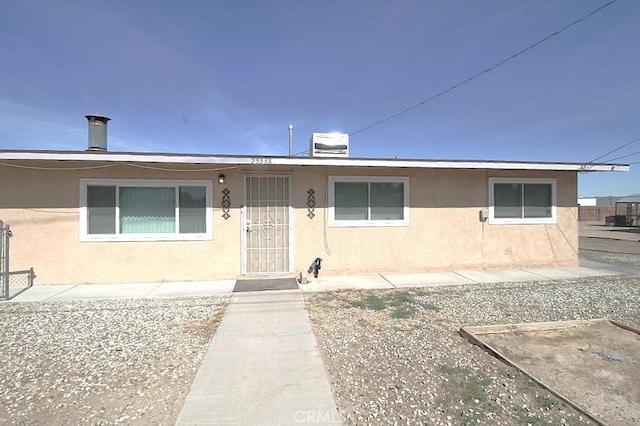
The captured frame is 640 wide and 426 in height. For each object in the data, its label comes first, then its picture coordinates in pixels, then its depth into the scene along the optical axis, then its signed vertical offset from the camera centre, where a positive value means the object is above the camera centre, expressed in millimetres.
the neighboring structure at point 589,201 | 58688 +2449
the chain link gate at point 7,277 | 5898 -1237
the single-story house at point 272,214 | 6773 +7
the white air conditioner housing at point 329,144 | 7926 +1670
